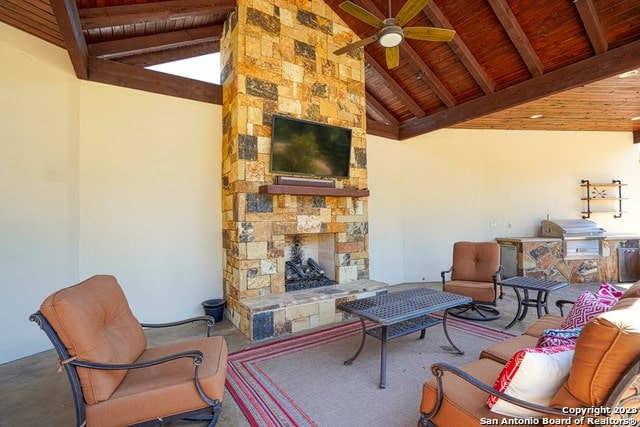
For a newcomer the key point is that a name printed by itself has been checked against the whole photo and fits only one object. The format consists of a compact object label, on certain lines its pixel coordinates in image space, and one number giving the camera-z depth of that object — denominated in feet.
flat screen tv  13.41
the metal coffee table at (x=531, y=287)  11.89
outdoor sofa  3.83
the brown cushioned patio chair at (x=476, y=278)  13.34
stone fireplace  12.57
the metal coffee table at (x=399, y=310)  8.49
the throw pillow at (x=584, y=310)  6.77
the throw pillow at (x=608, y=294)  7.06
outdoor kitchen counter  19.17
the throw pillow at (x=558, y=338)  5.26
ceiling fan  9.04
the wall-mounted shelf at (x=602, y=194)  21.99
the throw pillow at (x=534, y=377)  4.45
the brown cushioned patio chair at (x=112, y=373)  5.53
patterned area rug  7.09
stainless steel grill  19.57
